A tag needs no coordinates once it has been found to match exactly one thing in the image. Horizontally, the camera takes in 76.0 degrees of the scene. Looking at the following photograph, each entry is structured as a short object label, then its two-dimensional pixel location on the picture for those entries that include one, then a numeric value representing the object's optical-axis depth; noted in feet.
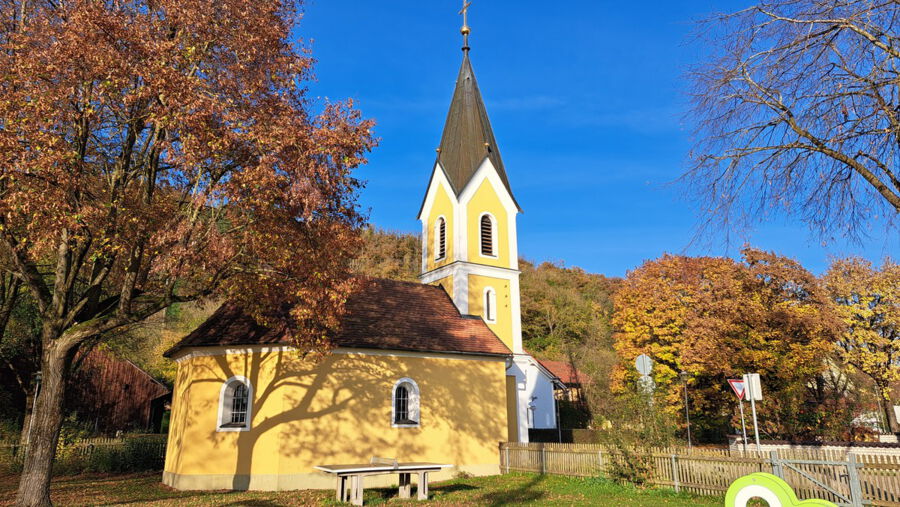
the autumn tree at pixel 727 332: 93.76
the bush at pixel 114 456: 67.72
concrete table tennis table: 44.75
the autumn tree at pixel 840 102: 19.79
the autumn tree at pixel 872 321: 91.15
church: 55.16
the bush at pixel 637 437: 52.26
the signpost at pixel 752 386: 52.70
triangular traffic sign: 54.60
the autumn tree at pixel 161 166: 32.73
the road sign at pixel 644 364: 54.80
